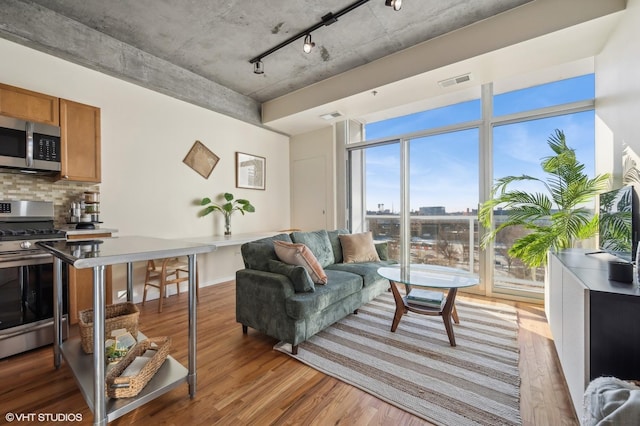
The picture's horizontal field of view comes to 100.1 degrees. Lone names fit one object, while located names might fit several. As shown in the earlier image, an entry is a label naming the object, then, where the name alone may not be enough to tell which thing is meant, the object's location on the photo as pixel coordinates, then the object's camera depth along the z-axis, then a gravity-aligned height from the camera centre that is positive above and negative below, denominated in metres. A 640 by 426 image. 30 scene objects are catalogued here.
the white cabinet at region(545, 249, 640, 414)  1.19 -0.57
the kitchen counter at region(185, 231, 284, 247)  3.48 -0.39
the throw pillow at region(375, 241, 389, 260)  3.70 -0.55
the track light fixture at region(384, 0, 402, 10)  2.24 +1.74
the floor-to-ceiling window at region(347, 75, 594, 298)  3.26 +0.67
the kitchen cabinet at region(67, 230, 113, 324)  2.43 -0.71
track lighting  2.54 +1.98
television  1.81 -0.10
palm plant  2.66 +0.05
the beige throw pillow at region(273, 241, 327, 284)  2.41 -0.43
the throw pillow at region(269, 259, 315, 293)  2.22 -0.56
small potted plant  4.08 +0.07
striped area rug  1.57 -1.14
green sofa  2.12 -0.73
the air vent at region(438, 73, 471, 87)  3.18 +1.59
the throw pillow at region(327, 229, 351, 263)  3.55 -0.47
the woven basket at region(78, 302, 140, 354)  1.77 -0.76
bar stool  3.03 -0.70
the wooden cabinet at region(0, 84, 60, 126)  2.26 +0.95
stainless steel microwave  2.24 +0.58
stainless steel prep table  1.22 -0.61
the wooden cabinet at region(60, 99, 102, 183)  2.57 +0.71
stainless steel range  2.04 -0.59
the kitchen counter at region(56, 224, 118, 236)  2.50 -0.18
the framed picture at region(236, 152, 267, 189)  4.57 +0.72
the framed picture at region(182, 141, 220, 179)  3.93 +0.79
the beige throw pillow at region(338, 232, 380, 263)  3.48 -0.51
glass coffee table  2.29 -0.64
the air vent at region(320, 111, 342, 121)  4.39 +1.60
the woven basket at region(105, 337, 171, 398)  1.37 -0.87
